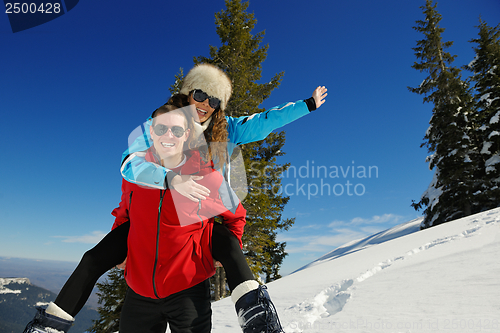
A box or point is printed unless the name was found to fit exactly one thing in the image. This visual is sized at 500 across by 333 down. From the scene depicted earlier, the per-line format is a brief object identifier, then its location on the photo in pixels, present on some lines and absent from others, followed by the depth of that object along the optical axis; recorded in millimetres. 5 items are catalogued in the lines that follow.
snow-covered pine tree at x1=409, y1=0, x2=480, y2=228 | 12289
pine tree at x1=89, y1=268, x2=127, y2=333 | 10602
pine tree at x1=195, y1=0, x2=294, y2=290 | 8805
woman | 1236
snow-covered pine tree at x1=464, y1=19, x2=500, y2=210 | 11547
